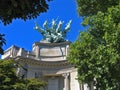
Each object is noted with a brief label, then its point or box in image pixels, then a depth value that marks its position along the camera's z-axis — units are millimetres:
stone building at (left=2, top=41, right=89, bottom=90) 30906
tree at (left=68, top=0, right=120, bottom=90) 14078
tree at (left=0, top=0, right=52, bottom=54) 6191
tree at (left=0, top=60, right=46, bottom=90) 18377
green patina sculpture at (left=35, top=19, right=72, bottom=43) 35550
